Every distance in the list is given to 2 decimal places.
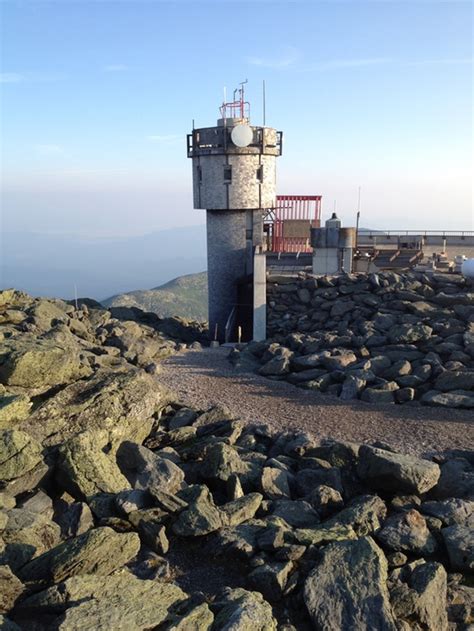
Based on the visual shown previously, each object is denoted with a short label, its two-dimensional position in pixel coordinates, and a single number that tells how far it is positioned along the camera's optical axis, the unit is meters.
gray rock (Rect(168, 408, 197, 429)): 15.78
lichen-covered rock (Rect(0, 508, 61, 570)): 8.84
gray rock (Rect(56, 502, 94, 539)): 10.00
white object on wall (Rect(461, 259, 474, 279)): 23.90
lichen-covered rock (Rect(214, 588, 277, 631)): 7.47
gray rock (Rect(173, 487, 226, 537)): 9.88
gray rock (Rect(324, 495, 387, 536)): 10.45
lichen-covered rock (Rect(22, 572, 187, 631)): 7.23
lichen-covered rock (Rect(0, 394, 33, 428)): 13.19
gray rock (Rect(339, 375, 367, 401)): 17.78
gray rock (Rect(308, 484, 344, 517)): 11.47
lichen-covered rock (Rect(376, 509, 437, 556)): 9.98
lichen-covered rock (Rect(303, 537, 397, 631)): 7.93
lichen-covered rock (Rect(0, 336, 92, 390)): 14.96
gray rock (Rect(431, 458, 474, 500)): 12.17
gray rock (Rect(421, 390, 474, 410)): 16.47
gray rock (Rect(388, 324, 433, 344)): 20.47
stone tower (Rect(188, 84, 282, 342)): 32.09
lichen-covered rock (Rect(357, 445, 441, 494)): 11.71
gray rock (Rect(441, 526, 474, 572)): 9.77
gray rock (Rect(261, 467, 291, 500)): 11.97
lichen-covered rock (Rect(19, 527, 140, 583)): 8.36
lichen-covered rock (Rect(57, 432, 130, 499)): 11.23
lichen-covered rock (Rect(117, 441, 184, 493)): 11.88
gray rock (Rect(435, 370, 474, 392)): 17.17
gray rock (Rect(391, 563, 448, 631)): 8.33
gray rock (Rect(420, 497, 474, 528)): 10.91
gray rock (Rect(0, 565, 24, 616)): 7.84
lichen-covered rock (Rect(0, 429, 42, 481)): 11.27
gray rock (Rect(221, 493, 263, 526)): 10.38
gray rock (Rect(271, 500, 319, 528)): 10.78
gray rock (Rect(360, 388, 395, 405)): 17.28
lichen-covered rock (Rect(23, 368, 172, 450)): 13.63
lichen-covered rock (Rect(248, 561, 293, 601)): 8.59
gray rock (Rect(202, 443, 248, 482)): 12.28
